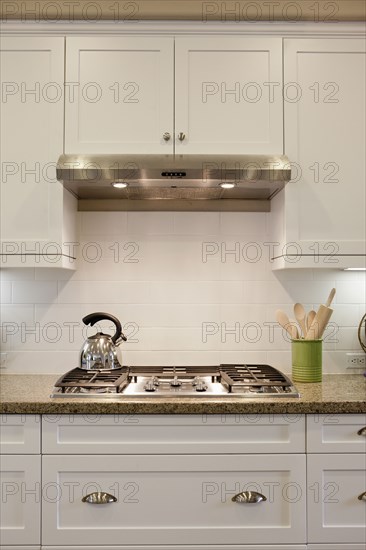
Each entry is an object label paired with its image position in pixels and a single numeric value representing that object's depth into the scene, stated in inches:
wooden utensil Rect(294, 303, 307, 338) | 88.0
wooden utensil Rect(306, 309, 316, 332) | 86.9
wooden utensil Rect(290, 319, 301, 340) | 87.4
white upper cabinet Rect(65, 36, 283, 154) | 81.9
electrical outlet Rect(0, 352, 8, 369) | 94.0
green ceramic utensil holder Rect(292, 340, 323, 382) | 84.5
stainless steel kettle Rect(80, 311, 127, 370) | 82.9
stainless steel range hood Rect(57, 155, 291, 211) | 77.7
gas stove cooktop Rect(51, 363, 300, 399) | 72.7
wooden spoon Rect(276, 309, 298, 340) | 87.4
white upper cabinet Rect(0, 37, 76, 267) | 81.3
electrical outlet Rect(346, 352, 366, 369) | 95.0
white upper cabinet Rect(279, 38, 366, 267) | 82.1
